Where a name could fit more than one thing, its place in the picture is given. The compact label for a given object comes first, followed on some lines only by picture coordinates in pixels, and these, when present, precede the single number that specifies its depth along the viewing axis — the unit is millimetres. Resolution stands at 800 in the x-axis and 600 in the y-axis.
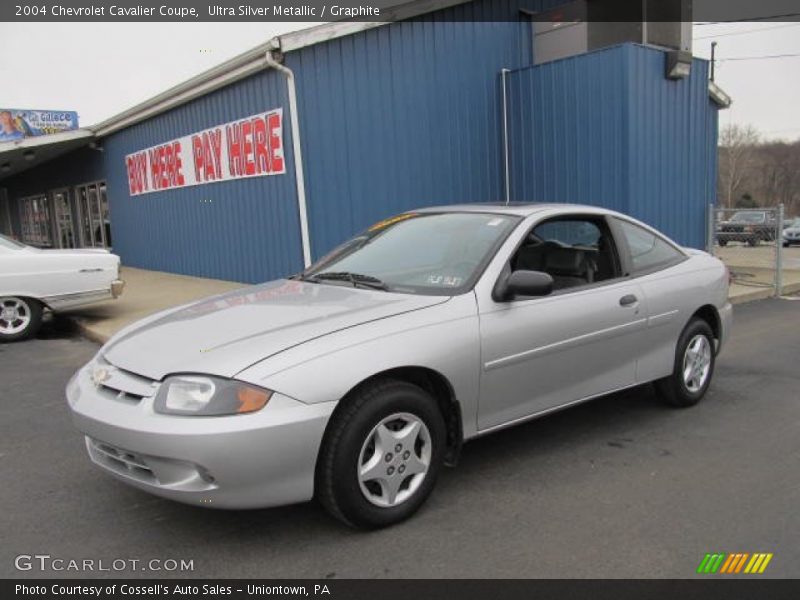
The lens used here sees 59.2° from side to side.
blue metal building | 10281
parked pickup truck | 11902
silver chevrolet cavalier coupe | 2975
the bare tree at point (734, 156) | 66750
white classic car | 8680
